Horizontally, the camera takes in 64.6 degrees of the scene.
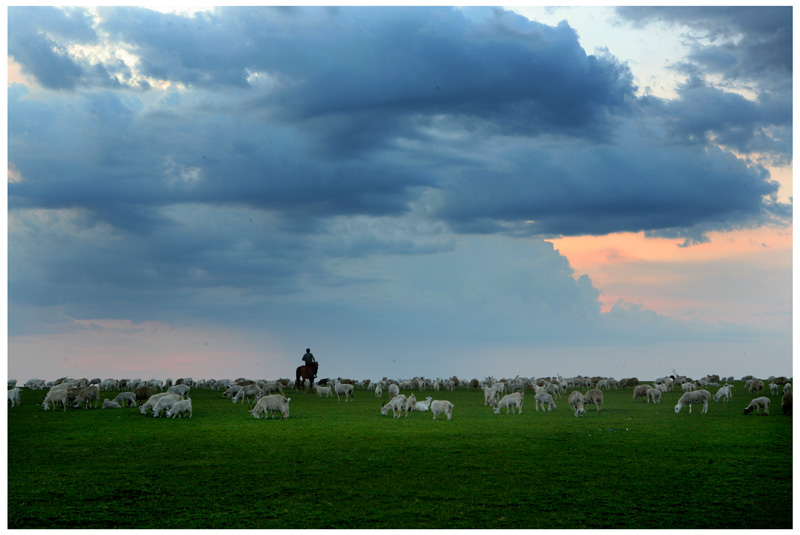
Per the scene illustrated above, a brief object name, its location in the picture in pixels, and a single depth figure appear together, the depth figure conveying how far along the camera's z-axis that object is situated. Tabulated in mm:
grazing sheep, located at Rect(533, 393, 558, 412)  33250
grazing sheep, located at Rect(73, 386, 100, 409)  35406
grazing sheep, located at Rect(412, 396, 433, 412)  31812
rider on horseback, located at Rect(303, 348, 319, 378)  59094
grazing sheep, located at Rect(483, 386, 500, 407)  35950
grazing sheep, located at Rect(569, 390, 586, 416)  29672
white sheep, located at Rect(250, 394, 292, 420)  28031
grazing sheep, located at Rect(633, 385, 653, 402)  42531
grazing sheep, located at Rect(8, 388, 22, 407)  37844
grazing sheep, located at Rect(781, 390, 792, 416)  30238
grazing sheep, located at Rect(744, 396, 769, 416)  30766
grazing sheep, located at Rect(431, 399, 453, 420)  27641
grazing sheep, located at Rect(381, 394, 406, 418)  29062
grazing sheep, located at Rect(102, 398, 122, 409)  33969
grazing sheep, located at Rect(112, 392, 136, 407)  36688
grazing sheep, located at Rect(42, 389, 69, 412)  33625
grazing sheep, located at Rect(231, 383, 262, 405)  40825
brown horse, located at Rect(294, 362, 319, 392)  58406
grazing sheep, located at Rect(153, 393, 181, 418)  28994
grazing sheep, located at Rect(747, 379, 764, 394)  47906
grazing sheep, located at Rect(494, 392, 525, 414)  31612
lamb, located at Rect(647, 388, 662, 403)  41056
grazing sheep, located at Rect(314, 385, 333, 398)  49688
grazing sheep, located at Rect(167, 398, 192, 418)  28500
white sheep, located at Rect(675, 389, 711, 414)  32844
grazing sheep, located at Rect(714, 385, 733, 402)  41312
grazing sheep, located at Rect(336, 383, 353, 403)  44894
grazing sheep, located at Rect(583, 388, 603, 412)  33062
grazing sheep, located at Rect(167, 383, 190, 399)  40844
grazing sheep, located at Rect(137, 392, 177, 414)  30250
